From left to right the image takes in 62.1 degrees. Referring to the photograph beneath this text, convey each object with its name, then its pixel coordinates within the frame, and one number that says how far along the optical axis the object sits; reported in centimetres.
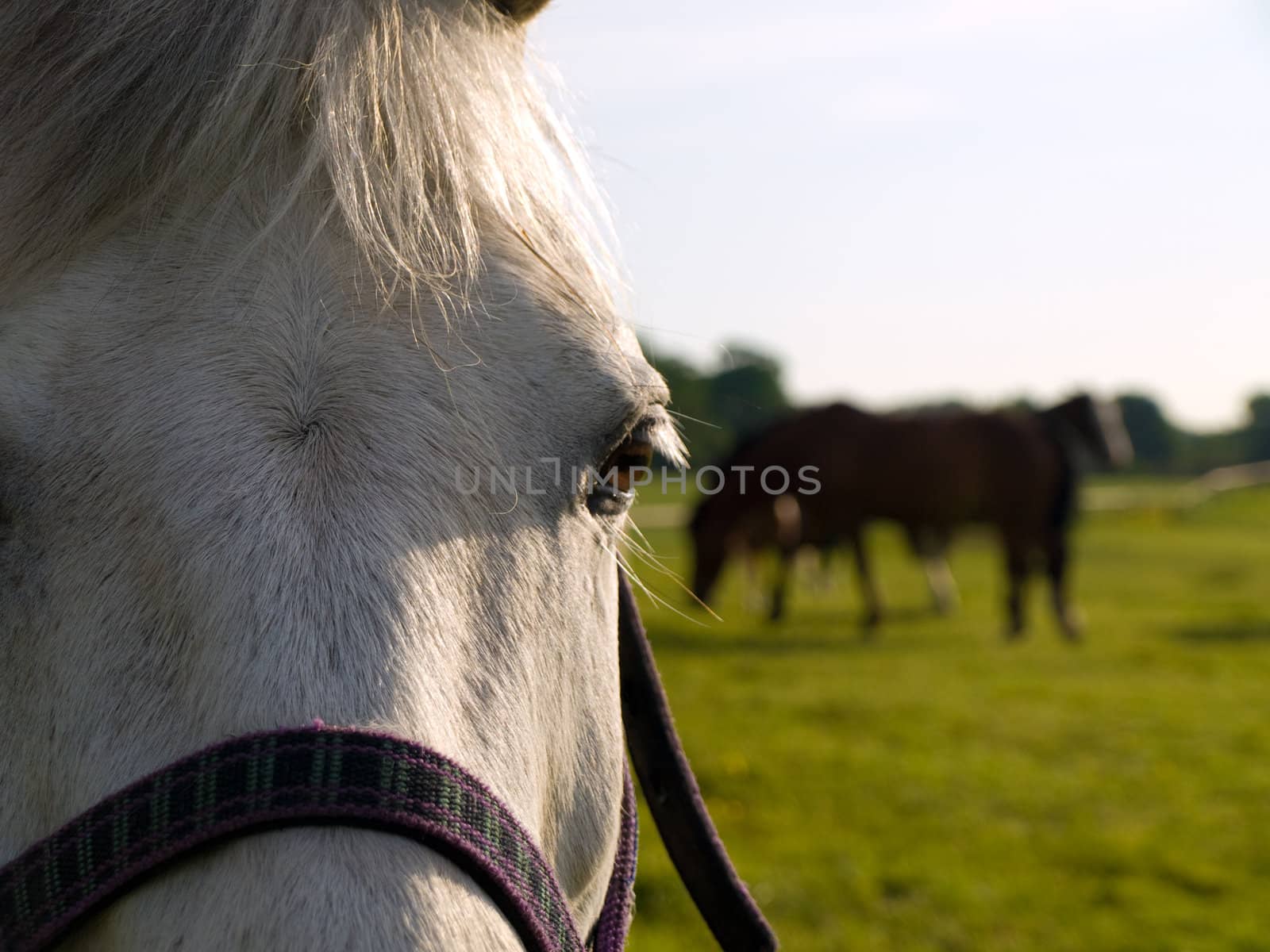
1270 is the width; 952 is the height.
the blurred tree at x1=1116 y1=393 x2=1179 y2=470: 5119
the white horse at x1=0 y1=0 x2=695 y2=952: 82
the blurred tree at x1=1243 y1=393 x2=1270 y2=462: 4459
